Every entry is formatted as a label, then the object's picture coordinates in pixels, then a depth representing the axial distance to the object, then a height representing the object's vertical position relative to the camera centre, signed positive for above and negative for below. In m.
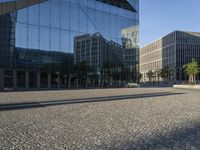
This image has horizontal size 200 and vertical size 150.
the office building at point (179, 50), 72.18 +12.63
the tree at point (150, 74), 77.15 +1.78
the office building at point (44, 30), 26.11 +8.61
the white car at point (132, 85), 33.77 -1.52
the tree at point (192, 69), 35.58 +1.95
